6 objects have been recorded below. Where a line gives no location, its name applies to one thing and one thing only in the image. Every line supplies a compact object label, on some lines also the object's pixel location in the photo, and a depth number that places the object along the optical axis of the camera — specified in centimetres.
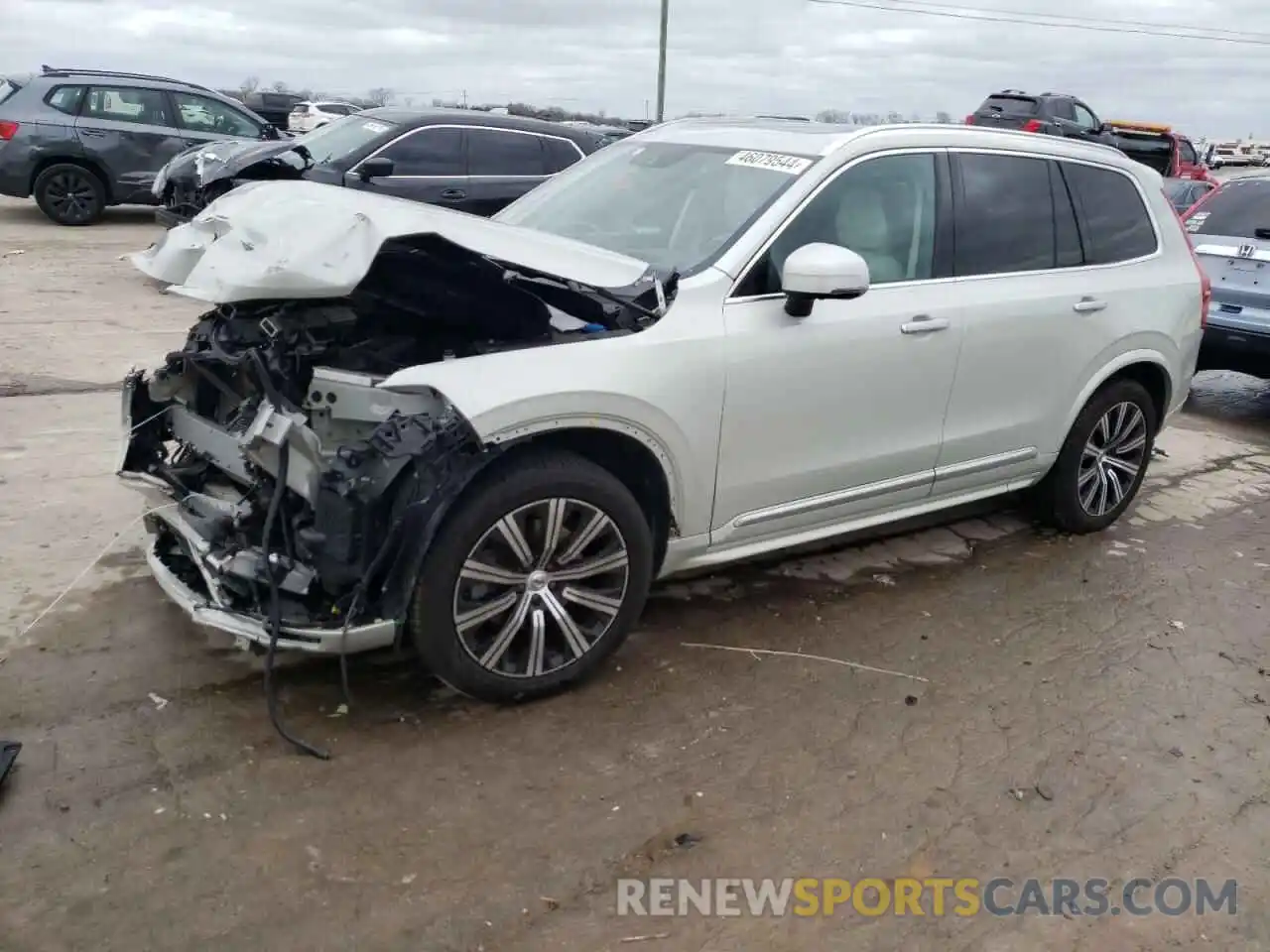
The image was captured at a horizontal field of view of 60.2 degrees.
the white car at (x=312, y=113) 2742
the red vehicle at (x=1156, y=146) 2247
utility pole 2706
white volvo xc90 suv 330
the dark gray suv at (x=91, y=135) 1313
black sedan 1029
